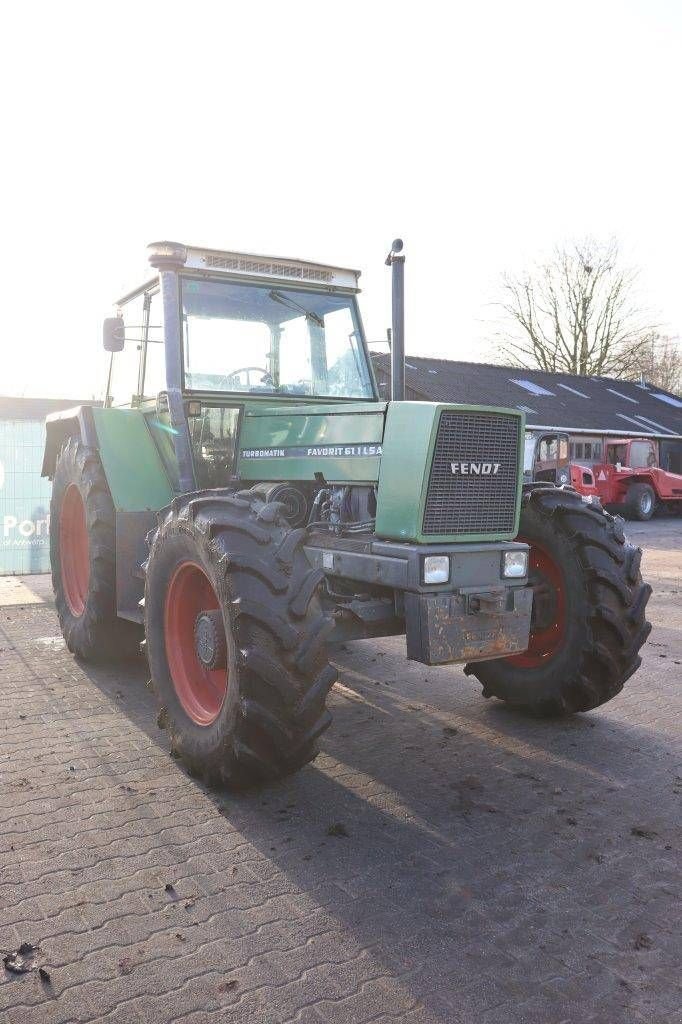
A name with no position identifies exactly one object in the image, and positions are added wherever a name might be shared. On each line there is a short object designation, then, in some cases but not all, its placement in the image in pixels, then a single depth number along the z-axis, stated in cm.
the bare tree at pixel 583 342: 4266
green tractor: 379
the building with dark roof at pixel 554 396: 2683
